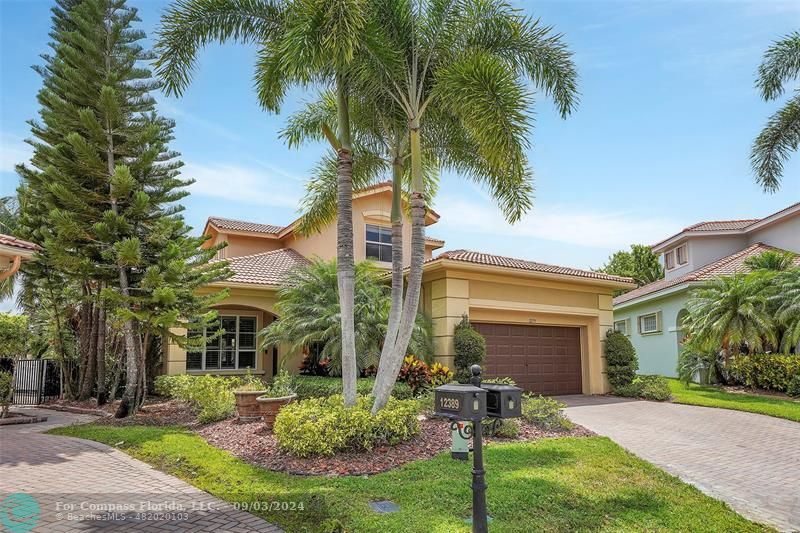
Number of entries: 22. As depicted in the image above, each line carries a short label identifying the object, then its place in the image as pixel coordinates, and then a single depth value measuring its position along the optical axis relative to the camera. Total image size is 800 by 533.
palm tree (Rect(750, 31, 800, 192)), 11.66
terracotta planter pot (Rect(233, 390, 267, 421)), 9.74
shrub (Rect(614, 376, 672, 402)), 14.63
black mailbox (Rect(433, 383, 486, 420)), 4.23
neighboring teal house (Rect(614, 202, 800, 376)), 21.42
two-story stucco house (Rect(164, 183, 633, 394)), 14.18
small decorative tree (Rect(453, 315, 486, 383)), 13.16
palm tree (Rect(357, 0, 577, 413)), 8.05
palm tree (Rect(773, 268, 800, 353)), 14.48
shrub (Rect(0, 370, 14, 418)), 11.08
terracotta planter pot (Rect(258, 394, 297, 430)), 8.83
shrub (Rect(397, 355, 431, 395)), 12.03
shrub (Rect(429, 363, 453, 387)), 12.21
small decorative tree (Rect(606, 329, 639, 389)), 16.11
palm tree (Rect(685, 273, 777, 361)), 15.18
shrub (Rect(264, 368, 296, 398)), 10.69
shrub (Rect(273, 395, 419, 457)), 7.07
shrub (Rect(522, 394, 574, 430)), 9.61
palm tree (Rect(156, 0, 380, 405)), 7.46
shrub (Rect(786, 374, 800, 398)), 14.18
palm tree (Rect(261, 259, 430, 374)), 12.66
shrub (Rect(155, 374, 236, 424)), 10.27
